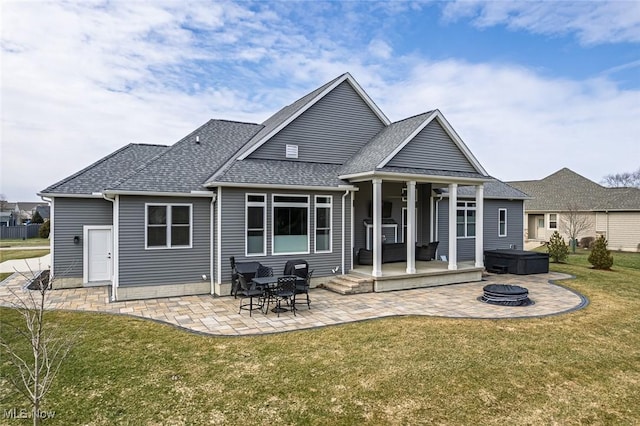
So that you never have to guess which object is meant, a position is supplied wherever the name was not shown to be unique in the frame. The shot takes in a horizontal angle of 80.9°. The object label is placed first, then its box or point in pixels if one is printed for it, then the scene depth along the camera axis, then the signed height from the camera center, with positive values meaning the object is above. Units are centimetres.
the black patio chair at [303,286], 988 -193
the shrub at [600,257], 1727 -190
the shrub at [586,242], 2886 -196
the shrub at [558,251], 1934 -179
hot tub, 1573 -197
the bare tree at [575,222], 2929 -45
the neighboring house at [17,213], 5160 +6
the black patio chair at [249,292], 945 -198
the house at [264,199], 1108 +52
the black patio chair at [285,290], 922 -189
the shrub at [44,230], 3484 -155
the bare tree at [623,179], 5241 +536
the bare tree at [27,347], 377 -244
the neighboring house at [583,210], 2792 +50
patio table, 934 -177
